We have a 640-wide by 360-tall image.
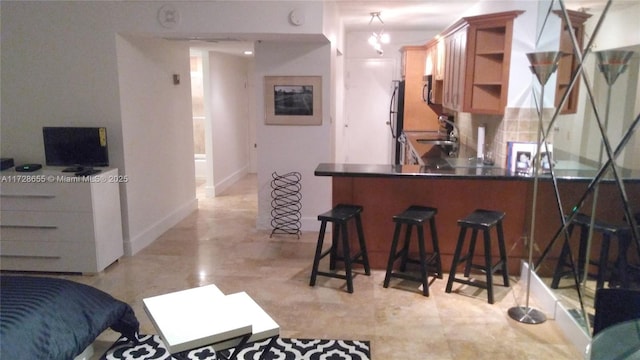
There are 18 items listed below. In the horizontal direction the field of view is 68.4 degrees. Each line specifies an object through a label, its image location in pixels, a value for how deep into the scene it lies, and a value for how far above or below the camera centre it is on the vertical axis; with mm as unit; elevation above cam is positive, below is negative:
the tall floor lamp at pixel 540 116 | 3031 -49
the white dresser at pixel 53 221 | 3746 -915
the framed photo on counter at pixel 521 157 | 3646 -374
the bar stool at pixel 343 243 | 3578 -1071
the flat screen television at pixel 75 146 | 3971 -329
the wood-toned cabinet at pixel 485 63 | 3786 +379
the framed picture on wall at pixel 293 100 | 4832 +77
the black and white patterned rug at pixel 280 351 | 2721 -1419
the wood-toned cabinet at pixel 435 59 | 5402 +603
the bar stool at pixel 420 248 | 3496 -1082
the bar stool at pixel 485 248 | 3369 -1030
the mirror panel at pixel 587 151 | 2363 -244
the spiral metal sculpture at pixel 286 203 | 5051 -1028
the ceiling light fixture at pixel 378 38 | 5781 +1044
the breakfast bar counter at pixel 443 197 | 3666 -719
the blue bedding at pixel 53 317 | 2143 -1051
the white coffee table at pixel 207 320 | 1766 -840
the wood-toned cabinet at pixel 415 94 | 6789 +202
